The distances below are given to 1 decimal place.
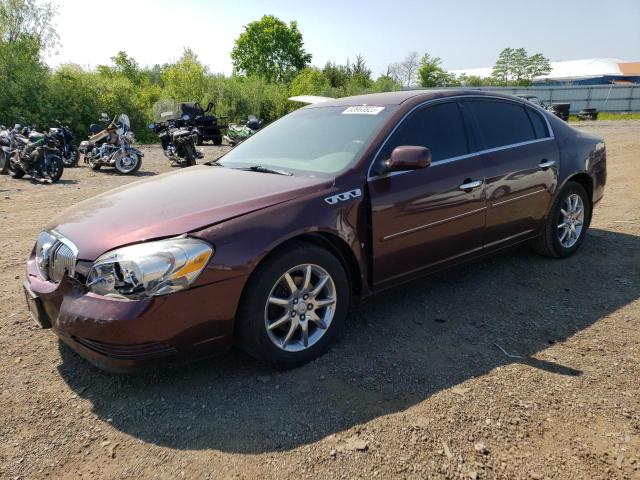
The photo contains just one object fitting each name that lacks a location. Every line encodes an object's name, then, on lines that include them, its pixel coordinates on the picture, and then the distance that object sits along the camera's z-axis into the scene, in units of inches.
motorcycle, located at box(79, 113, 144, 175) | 468.4
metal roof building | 2869.1
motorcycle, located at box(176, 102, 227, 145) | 789.9
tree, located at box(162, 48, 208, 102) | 1159.6
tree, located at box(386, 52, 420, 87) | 2630.4
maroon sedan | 98.0
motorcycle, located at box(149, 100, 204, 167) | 501.4
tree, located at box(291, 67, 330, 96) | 1393.9
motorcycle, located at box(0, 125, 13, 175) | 448.7
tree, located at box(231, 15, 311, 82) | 2321.6
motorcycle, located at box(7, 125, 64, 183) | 412.8
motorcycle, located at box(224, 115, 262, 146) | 742.5
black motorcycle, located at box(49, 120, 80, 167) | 511.5
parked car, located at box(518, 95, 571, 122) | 1119.8
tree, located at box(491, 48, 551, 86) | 3115.2
